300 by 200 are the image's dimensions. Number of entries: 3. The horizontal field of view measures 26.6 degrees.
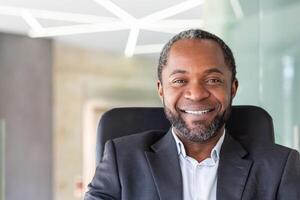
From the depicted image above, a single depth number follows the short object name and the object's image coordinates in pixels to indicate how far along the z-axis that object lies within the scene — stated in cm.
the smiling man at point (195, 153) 120
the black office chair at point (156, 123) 135
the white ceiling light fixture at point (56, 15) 403
